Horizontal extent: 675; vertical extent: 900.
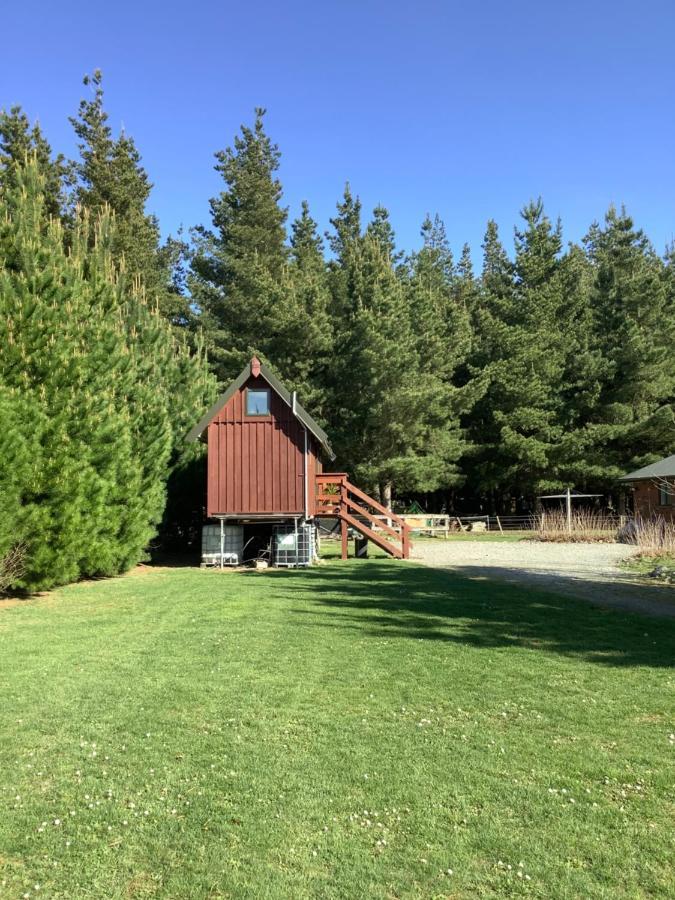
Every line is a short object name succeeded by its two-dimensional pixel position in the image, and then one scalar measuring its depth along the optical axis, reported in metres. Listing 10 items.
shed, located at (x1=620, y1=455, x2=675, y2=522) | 26.35
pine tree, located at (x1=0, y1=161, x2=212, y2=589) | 12.43
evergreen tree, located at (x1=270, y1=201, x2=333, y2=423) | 32.50
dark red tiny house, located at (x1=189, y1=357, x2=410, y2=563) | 18.42
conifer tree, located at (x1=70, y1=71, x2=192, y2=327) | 30.36
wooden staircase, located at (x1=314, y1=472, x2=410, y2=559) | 19.12
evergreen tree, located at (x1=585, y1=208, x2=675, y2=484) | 37.53
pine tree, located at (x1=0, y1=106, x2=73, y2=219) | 26.19
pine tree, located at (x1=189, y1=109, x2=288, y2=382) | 33.12
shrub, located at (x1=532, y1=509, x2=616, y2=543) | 26.78
